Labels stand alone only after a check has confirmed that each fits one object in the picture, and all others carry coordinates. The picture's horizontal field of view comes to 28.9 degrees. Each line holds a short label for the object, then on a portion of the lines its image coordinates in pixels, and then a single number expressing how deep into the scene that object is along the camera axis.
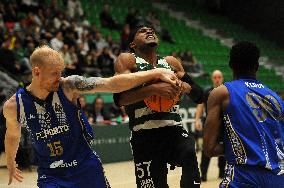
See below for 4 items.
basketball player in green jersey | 5.22
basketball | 5.12
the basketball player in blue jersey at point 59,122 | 4.20
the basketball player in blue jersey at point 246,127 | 3.62
